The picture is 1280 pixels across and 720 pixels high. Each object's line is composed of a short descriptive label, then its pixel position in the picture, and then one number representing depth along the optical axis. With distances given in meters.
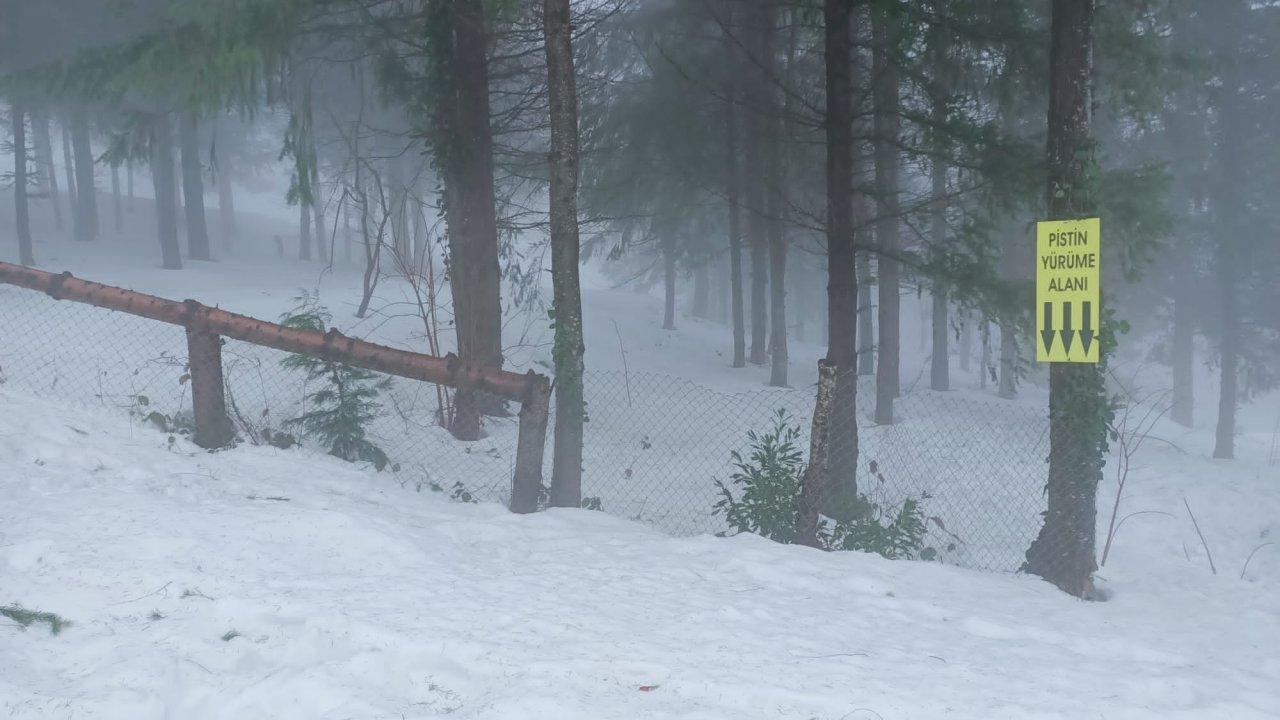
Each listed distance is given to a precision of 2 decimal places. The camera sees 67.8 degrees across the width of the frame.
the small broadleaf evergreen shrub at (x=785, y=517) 7.20
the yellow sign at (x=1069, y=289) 6.41
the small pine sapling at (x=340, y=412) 8.12
